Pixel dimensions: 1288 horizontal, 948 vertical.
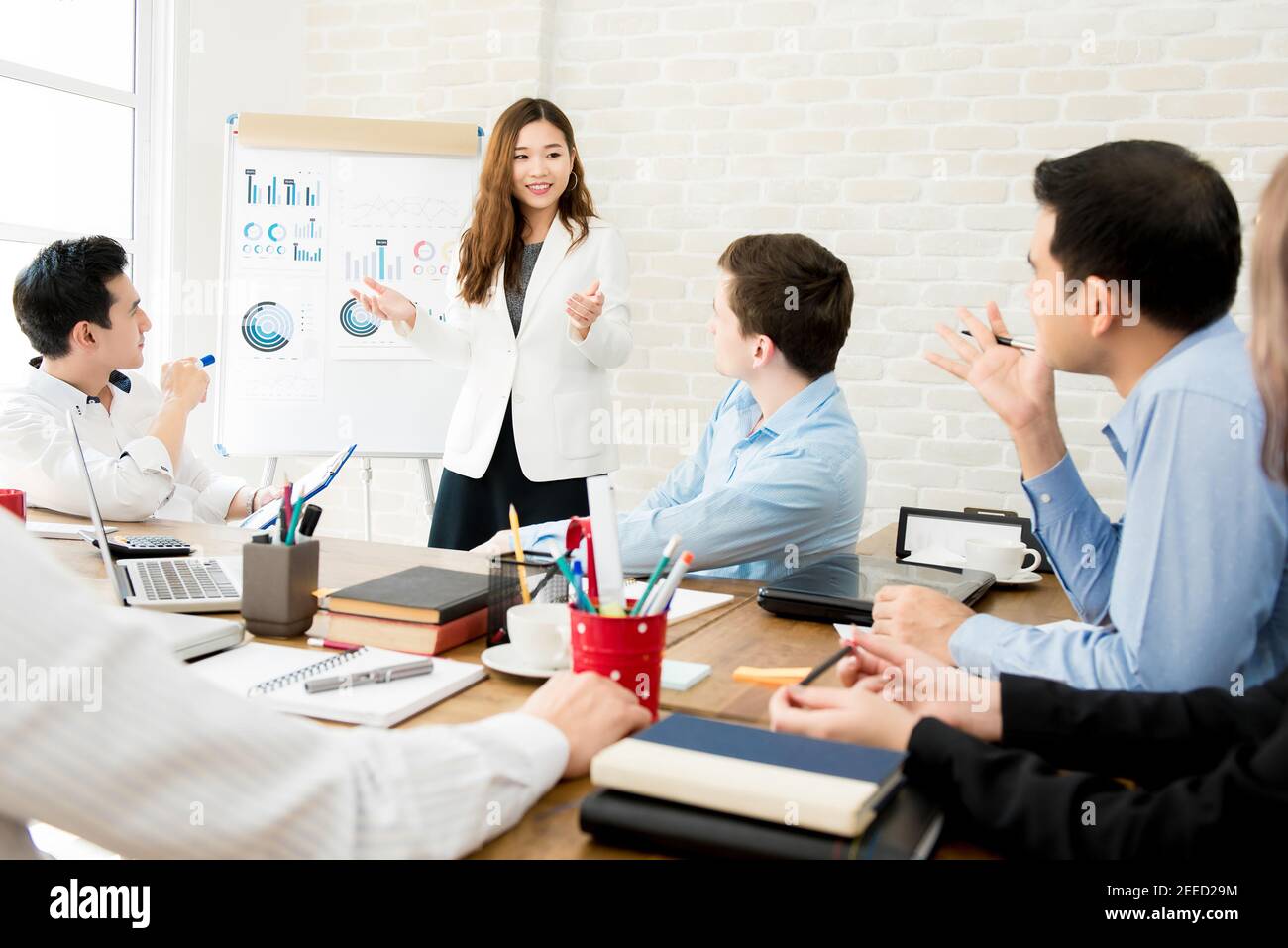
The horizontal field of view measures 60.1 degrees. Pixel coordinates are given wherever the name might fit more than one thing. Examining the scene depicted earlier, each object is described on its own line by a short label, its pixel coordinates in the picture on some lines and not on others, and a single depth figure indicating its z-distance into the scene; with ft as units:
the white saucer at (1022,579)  6.17
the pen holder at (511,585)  4.62
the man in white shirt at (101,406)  7.41
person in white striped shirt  2.15
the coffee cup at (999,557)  6.10
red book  4.40
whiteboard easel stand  12.35
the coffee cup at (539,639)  4.10
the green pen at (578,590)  3.77
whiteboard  12.26
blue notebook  2.63
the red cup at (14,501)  5.83
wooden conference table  2.93
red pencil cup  3.61
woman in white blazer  10.46
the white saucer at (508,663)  4.10
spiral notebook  3.64
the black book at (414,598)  4.43
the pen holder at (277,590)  4.61
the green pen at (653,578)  3.74
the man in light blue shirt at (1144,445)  3.61
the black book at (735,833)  2.59
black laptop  5.12
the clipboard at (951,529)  6.58
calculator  6.04
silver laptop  4.31
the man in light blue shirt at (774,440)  6.12
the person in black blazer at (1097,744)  2.71
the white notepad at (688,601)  5.21
